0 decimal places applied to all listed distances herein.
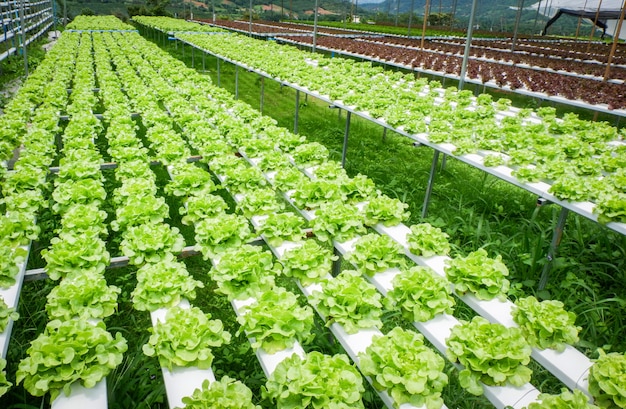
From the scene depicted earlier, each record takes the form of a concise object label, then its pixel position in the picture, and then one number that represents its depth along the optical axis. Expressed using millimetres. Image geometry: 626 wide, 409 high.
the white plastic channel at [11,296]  2887
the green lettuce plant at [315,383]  2457
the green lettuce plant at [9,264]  3414
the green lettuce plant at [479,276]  3470
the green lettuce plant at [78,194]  4754
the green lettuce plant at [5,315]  2947
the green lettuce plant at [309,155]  5988
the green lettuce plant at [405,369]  2537
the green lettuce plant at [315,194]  4863
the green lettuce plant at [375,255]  3789
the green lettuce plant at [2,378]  2416
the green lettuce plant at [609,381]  2433
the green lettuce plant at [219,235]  4074
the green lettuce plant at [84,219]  4176
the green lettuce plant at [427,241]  4016
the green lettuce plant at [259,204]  4691
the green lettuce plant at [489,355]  2676
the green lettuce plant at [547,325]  2934
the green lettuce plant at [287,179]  5234
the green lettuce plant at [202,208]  4629
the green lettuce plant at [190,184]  5164
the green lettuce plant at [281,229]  4211
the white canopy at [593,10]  30770
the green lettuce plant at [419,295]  3246
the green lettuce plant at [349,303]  3145
